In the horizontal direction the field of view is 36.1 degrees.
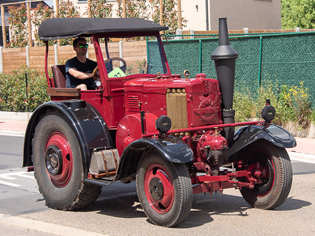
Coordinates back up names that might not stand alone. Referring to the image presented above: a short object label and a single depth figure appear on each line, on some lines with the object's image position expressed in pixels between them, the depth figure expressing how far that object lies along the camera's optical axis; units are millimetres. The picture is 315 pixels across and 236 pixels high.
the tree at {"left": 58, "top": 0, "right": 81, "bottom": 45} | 21455
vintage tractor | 5629
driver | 7215
